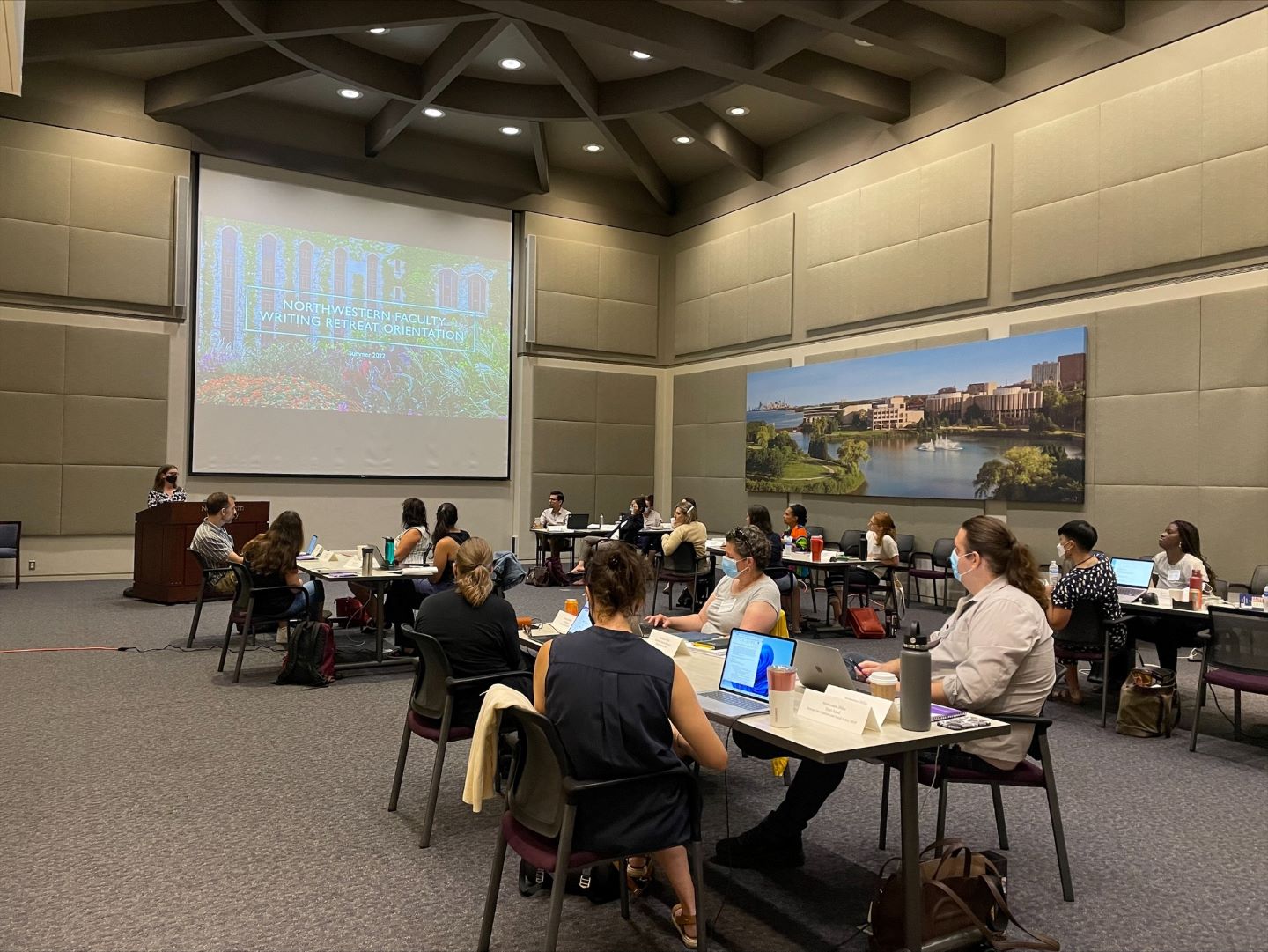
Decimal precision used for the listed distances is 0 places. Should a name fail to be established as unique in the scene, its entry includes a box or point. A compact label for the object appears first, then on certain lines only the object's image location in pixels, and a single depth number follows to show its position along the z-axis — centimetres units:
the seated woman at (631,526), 999
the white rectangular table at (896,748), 239
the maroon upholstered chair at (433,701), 347
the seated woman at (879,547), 850
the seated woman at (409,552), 663
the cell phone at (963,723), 264
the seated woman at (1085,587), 533
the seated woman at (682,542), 873
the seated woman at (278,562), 609
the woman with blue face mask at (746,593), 386
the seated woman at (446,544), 618
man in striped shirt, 702
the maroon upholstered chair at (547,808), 229
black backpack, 593
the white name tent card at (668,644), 357
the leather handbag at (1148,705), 514
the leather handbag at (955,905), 257
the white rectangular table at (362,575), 607
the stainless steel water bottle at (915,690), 255
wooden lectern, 886
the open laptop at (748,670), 287
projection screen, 1159
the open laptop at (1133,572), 630
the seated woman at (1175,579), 586
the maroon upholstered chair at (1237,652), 451
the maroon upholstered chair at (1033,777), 302
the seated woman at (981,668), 298
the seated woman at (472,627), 359
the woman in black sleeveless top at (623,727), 235
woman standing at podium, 963
